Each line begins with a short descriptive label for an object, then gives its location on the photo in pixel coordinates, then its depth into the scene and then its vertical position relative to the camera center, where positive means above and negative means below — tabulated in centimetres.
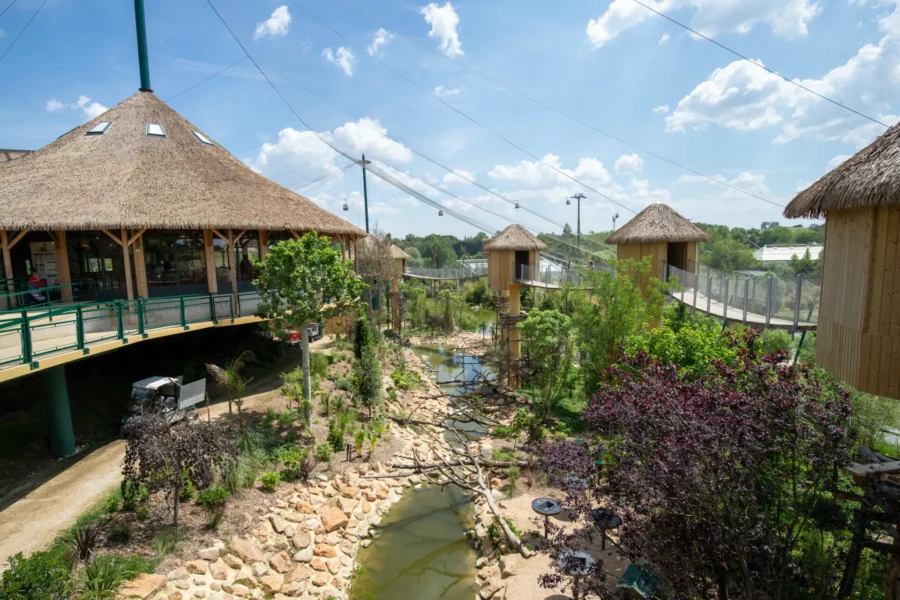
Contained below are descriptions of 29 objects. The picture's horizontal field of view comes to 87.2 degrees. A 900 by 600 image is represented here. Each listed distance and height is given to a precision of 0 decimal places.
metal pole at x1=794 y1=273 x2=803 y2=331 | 1267 -138
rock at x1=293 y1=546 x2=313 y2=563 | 967 -617
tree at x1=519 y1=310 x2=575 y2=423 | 1706 -379
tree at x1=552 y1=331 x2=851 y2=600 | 550 -279
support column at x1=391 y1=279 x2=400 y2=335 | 2875 -339
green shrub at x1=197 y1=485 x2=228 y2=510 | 939 -477
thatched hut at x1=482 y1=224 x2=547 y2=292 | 2252 -21
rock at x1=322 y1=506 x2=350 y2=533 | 1072 -606
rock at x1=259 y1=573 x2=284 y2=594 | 873 -609
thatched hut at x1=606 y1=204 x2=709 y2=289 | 1748 +40
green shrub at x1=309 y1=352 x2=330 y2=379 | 1642 -391
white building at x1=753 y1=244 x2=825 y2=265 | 4423 -76
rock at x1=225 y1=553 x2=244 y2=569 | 866 -560
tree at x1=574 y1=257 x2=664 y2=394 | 1575 -214
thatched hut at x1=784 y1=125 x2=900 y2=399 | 628 -30
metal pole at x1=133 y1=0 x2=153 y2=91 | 1994 +917
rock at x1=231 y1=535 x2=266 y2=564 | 895 -563
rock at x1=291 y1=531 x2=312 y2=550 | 992 -602
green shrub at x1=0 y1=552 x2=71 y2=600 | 576 -402
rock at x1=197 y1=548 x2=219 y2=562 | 842 -532
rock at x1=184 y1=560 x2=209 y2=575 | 812 -532
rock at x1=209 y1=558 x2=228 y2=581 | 825 -550
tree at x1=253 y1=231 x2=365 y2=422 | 1247 -75
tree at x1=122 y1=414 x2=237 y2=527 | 833 -354
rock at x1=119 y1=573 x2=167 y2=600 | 713 -505
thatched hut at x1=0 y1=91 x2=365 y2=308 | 1379 +154
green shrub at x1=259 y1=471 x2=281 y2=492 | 1091 -519
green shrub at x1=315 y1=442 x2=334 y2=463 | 1259 -526
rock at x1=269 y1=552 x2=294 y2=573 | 923 -603
